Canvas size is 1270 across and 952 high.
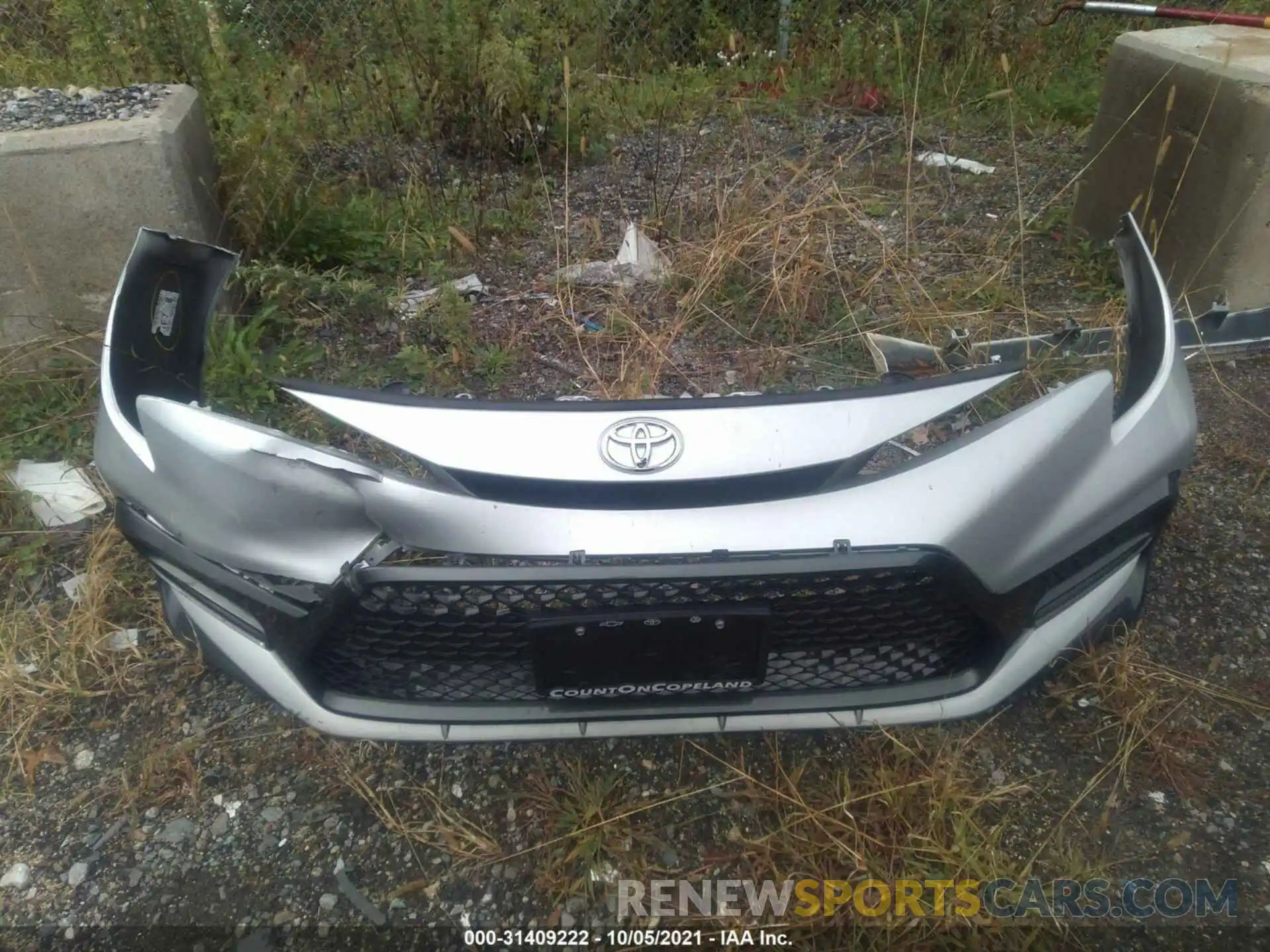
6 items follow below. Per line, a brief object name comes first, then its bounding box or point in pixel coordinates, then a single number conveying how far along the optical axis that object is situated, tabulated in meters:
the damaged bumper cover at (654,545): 1.15
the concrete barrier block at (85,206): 2.51
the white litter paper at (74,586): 2.14
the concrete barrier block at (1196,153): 2.58
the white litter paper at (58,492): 2.35
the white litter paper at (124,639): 2.01
